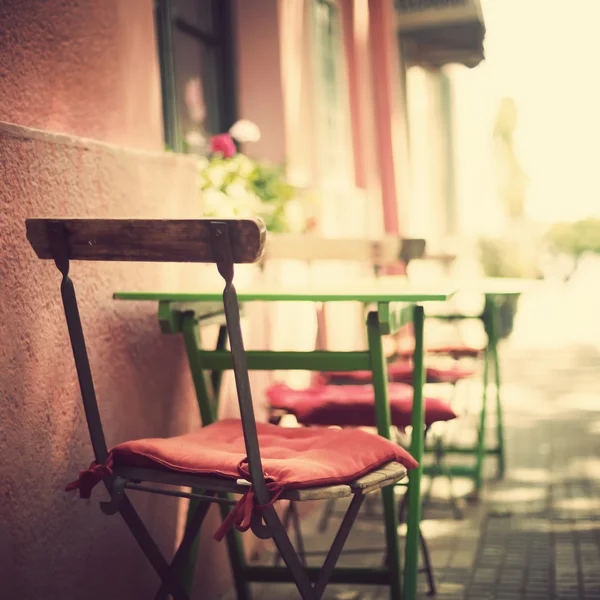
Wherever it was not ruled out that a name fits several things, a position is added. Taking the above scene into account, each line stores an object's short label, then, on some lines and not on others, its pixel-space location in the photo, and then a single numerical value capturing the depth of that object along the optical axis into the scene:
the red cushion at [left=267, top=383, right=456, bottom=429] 3.54
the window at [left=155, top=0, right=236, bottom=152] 5.14
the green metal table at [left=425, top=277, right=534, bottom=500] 5.13
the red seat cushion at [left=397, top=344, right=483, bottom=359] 5.63
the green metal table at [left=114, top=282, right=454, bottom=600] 2.91
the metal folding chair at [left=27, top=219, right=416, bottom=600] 2.23
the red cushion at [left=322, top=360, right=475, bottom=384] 4.56
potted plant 4.77
